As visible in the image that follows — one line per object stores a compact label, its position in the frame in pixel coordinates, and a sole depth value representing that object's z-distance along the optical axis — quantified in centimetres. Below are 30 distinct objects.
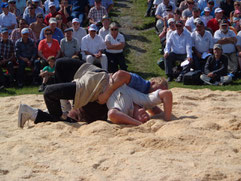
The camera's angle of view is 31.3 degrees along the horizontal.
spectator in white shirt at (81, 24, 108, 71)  1139
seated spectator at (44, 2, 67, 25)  1298
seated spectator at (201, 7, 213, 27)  1270
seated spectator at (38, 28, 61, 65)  1120
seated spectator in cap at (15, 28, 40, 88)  1105
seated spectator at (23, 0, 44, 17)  1331
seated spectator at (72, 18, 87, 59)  1208
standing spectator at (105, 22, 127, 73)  1160
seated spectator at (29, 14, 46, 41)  1240
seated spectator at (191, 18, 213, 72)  1120
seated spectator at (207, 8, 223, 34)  1241
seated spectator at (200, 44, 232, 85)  1037
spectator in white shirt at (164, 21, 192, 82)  1109
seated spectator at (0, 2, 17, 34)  1268
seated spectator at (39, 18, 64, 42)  1175
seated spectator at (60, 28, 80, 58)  1135
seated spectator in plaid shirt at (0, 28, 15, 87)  1126
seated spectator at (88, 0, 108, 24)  1337
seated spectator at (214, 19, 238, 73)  1135
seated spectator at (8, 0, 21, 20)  1363
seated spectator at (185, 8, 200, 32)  1224
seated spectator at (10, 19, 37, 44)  1197
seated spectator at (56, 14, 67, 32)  1268
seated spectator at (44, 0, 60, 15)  1394
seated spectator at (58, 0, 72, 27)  1335
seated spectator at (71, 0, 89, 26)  1383
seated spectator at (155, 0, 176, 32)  1350
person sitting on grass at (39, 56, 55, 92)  1043
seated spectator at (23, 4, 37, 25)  1292
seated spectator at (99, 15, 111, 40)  1204
